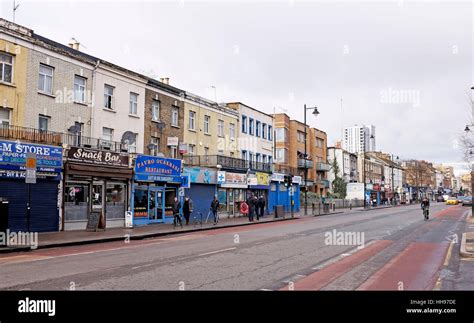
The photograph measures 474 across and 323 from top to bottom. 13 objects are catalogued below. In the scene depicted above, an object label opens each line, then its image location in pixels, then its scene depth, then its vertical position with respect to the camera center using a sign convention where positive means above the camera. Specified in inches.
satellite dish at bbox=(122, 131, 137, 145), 1043.4 +133.3
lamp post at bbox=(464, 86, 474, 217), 937.5 +140.1
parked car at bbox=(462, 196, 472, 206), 2753.0 -68.8
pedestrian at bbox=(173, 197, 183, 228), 1006.4 -42.0
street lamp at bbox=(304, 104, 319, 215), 1542.8 +289.7
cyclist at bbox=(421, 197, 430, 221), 1240.3 -45.8
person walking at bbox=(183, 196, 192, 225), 1061.8 -44.1
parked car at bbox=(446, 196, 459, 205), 3169.3 -71.9
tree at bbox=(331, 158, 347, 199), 2674.7 +27.4
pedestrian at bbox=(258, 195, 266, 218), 1362.9 -37.7
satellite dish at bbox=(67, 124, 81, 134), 912.2 +133.6
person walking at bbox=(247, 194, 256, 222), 1263.8 -41.3
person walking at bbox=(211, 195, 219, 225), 1111.6 -41.3
